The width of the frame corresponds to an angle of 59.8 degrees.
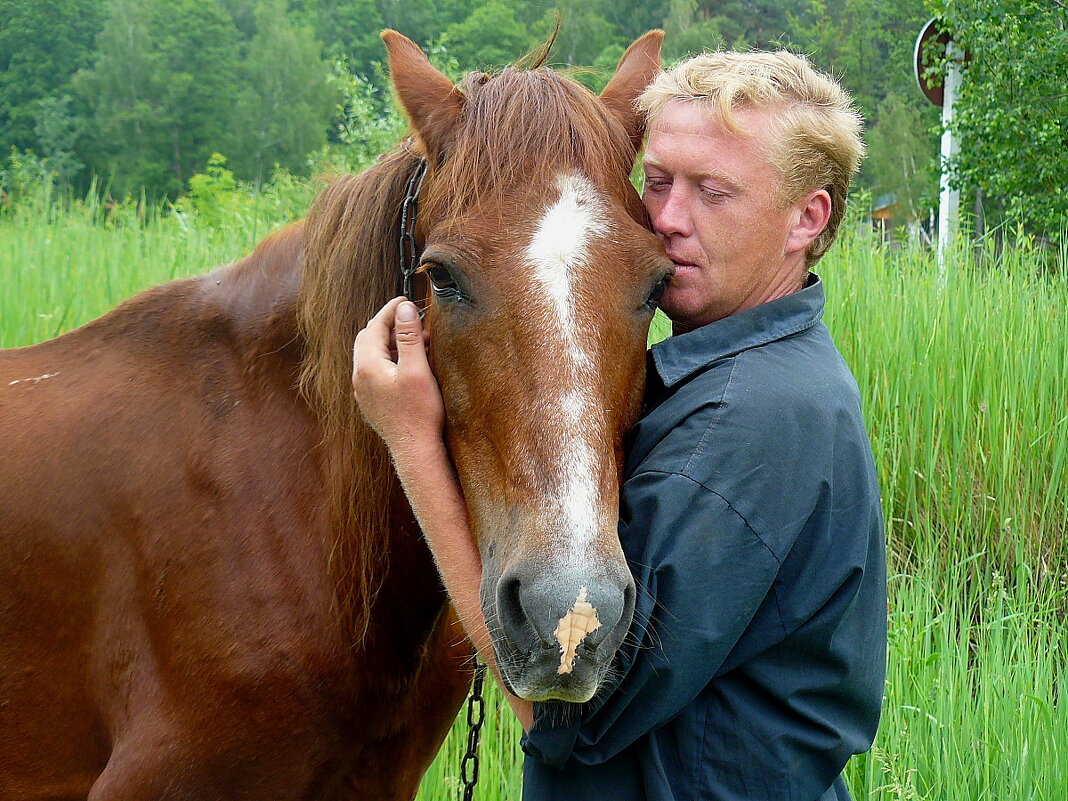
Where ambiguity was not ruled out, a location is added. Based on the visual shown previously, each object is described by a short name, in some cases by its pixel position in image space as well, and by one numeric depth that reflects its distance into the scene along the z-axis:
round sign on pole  12.96
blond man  1.39
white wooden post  12.48
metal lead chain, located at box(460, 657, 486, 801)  2.06
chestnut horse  1.62
